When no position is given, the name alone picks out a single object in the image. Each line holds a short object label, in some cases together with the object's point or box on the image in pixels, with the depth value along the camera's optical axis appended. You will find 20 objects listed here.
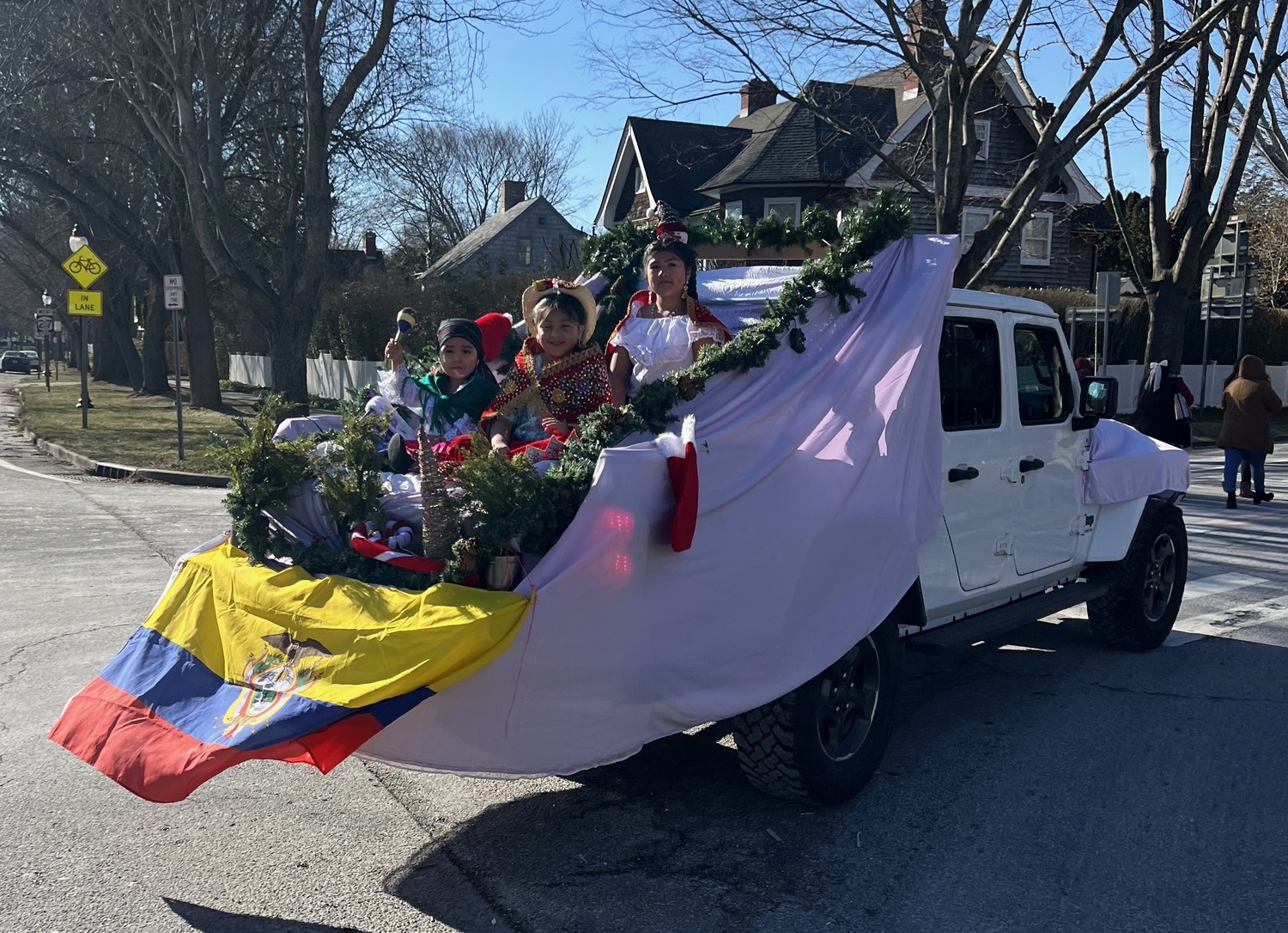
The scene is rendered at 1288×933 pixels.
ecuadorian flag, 3.23
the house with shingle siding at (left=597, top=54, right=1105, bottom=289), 29.30
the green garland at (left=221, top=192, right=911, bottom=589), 3.40
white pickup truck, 4.19
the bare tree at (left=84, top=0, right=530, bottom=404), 18.16
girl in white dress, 4.79
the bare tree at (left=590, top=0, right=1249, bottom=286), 13.47
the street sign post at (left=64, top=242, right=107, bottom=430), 19.56
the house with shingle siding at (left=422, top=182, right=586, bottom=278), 50.41
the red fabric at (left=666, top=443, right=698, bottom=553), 3.45
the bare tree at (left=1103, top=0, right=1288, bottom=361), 17.12
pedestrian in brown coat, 13.25
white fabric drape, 3.39
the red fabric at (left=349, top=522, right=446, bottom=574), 3.49
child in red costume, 4.84
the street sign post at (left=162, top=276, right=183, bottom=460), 17.12
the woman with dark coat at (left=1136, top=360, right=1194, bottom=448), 15.25
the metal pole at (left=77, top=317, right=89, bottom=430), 22.33
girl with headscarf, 5.27
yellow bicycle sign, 19.55
